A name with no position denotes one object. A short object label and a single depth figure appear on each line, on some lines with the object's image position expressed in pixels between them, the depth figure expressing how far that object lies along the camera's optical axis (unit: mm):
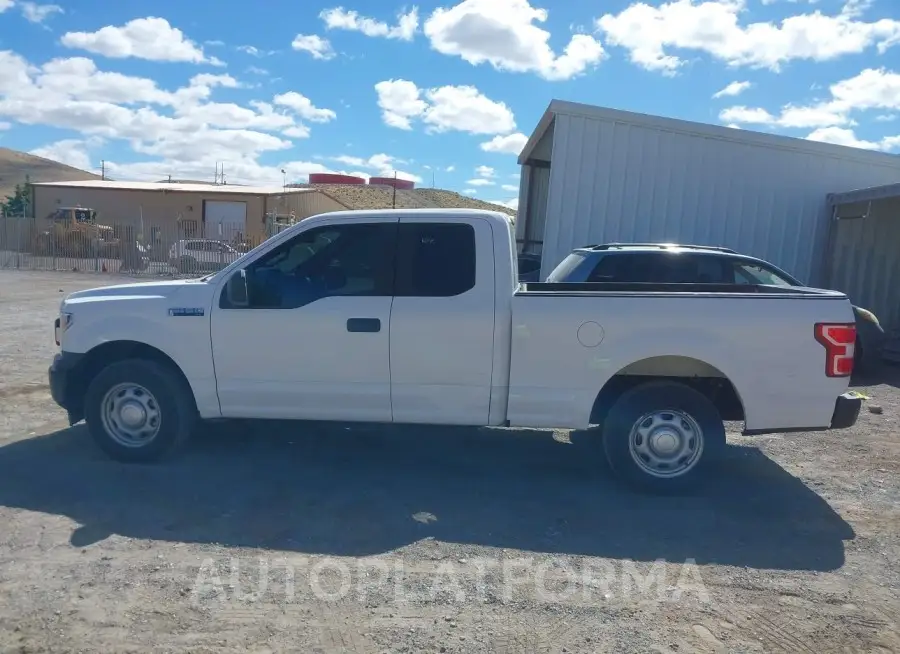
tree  49625
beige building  39969
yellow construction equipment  29203
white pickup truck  5668
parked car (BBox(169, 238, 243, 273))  28141
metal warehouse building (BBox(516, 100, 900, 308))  13453
